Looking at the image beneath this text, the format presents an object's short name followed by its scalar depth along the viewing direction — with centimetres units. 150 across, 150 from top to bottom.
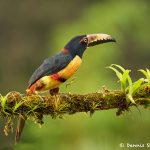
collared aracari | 1073
